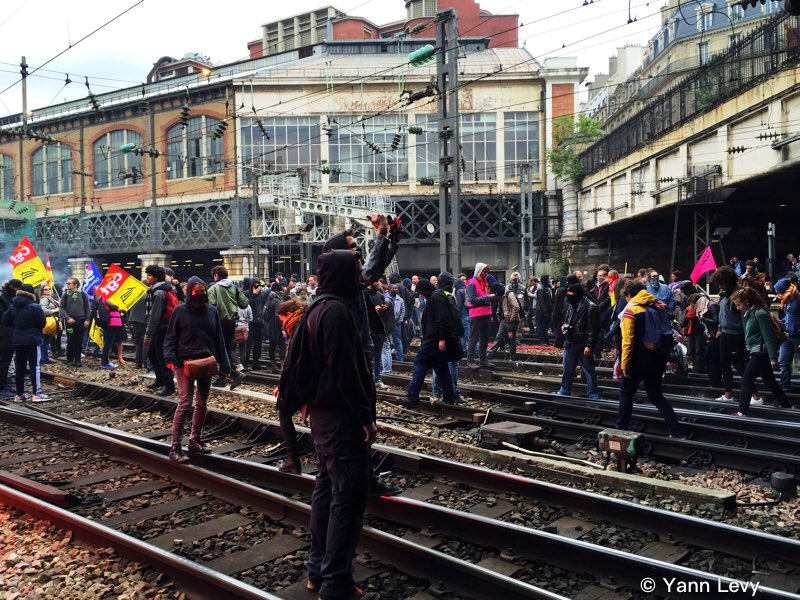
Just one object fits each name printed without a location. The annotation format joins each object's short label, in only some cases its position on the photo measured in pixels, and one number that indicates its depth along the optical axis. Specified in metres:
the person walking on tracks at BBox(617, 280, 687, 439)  7.96
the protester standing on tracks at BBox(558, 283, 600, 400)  10.62
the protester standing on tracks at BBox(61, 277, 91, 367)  15.41
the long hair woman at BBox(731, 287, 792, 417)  9.15
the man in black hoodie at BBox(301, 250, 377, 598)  4.23
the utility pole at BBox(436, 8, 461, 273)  18.95
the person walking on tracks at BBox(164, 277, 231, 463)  7.40
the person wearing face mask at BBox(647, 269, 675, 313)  13.37
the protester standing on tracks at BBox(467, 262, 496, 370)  13.34
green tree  34.62
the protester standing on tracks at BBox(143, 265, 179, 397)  11.02
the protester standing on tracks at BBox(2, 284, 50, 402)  10.99
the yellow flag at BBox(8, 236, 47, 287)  14.70
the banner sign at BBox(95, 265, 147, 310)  13.84
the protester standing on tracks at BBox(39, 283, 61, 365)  14.32
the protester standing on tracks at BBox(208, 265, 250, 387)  11.42
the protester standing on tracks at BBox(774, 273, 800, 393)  11.07
